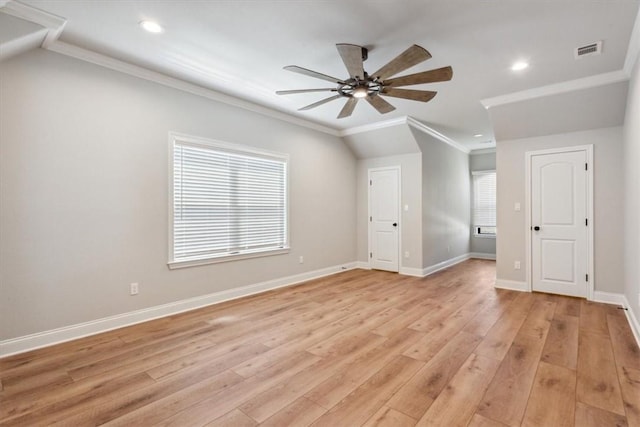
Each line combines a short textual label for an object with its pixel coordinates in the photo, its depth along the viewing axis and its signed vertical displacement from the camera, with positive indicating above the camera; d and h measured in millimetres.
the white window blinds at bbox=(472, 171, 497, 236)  7750 +266
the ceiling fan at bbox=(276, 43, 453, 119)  2336 +1224
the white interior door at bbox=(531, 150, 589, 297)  4301 -151
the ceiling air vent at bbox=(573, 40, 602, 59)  2873 +1594
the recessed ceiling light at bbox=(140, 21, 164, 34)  2588 +1640
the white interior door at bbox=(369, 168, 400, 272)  6152 -94
